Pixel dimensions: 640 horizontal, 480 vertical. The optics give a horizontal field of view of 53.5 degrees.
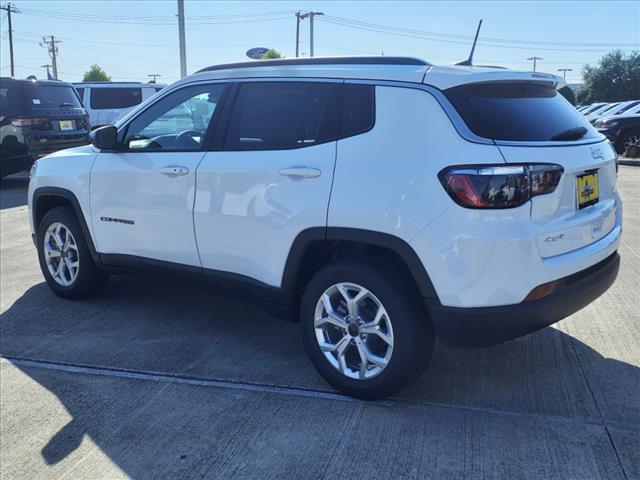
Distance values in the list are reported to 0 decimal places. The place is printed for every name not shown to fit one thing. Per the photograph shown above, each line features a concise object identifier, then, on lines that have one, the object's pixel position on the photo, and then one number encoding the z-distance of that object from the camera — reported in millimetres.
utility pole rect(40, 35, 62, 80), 74200
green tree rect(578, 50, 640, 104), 51969
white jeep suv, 3021
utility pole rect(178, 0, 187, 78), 20344
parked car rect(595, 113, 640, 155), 16625
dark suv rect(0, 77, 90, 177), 11641
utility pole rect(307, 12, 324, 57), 46188
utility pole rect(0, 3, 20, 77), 51281
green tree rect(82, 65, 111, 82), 70212
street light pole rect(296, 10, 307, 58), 49528
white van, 16938
